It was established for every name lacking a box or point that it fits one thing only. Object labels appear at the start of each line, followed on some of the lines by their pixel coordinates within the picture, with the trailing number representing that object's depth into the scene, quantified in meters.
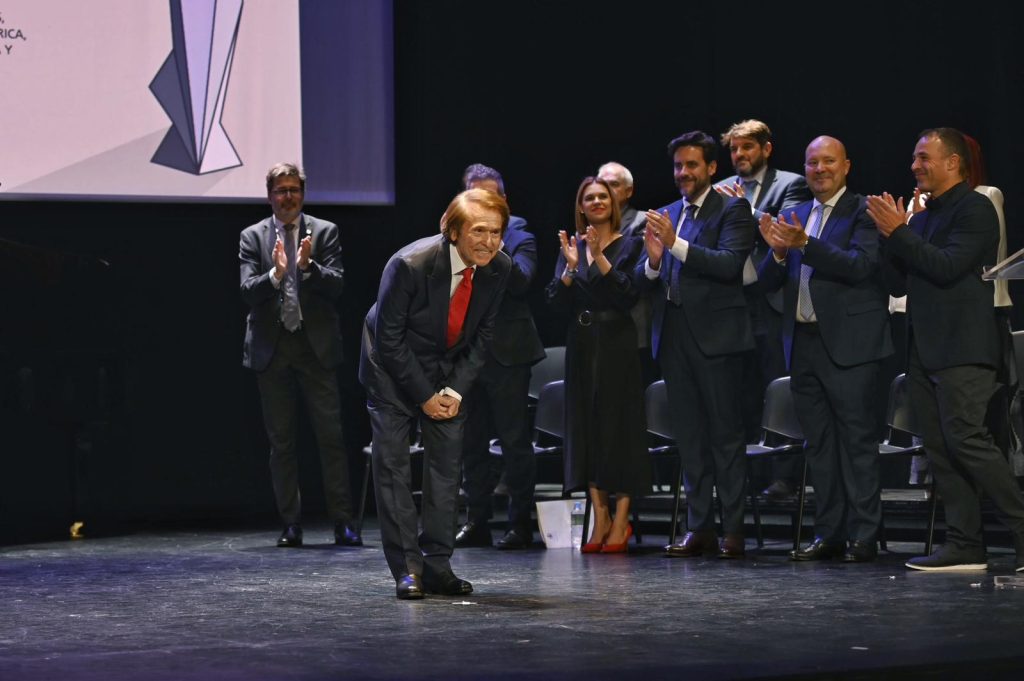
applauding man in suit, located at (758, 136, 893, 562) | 9.92
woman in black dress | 10.81
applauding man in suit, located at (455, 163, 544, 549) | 11.21
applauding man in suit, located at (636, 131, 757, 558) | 10.36
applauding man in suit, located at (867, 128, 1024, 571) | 9.15
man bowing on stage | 8.24
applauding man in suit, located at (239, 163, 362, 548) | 11.44
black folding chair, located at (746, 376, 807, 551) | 11.13
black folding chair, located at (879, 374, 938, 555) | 10.40
